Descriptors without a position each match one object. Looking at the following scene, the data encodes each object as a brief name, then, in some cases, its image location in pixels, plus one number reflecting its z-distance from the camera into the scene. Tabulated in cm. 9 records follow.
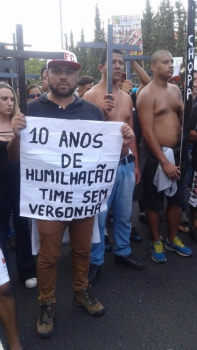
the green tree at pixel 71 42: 5806
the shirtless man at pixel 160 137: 357
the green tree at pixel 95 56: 4169
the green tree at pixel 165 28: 3859
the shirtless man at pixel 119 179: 336
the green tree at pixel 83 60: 4602
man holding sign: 259
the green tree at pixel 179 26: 3734
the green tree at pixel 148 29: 3919
